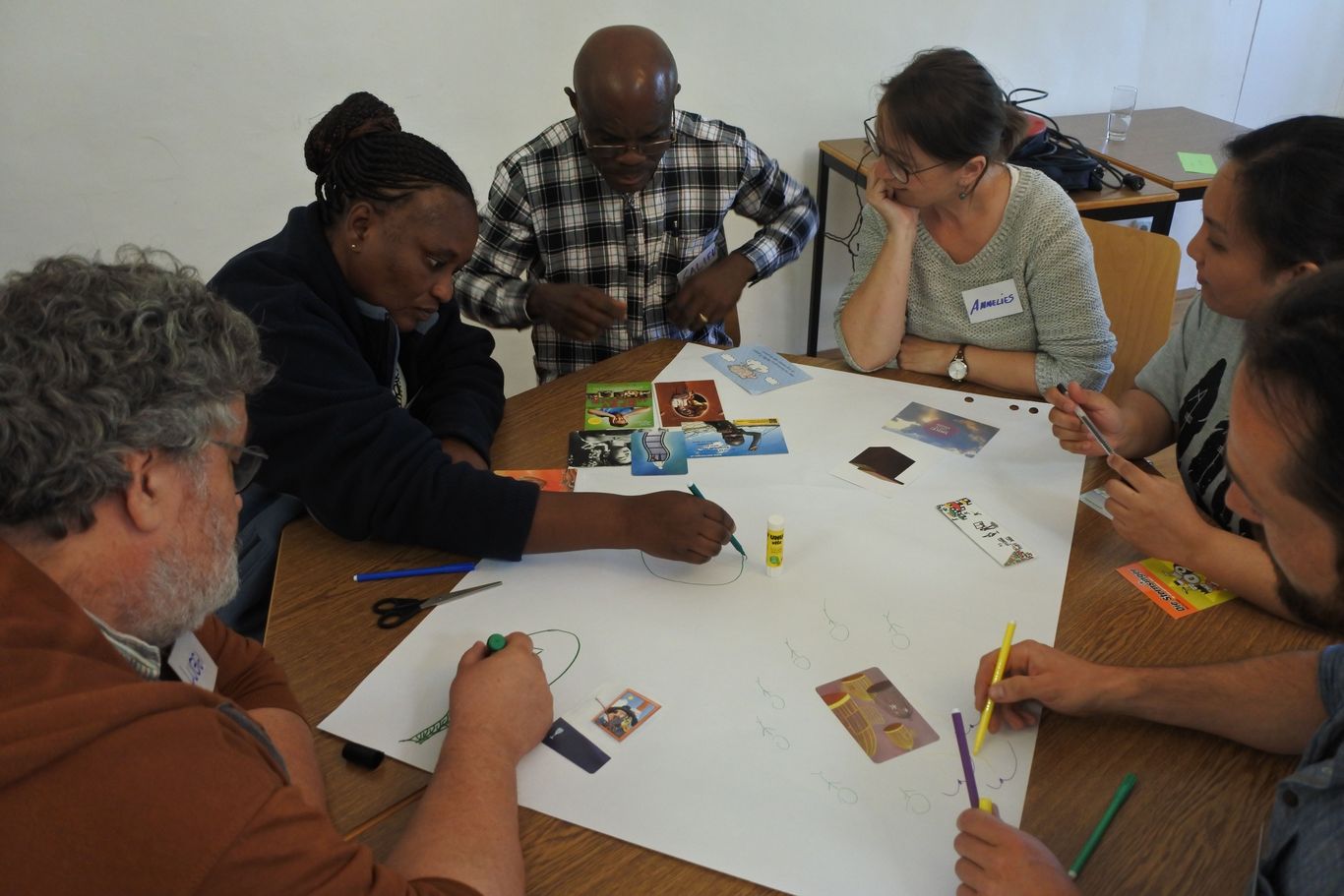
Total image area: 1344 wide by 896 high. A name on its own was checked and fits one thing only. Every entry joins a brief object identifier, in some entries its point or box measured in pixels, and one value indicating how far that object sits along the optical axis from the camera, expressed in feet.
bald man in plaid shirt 6.58
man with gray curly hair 2.06
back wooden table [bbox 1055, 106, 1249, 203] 10.33
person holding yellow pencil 2.37
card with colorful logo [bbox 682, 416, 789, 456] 5.27
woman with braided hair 4.36
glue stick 4.10
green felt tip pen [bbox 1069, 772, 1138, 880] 2.91
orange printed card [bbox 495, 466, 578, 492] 5.00
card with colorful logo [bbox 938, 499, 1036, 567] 4.36
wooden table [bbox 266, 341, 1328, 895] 2.96
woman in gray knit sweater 6.00
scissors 4.08
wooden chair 6.55
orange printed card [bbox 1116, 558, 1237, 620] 4.07
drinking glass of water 11.86
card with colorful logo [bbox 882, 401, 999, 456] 5.30
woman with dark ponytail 4.13
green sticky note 10.53
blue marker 4.32
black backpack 9.95
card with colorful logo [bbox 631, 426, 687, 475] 5.14
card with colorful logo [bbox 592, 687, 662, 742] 3.45
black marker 3.37
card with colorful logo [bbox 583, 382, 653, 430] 5.63
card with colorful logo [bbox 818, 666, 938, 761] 3.37
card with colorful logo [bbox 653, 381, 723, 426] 5.65
